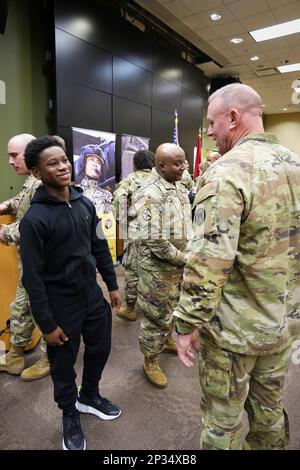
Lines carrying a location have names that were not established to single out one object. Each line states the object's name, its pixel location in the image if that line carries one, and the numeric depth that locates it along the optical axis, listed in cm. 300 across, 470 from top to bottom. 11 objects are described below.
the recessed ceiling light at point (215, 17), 446
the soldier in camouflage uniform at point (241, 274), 96
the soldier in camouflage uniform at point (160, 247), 181
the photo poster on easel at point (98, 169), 392
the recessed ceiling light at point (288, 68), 660
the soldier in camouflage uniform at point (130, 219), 299
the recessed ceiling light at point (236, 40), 532
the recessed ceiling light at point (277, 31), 479
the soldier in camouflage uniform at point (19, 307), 185
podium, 214
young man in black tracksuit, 129
